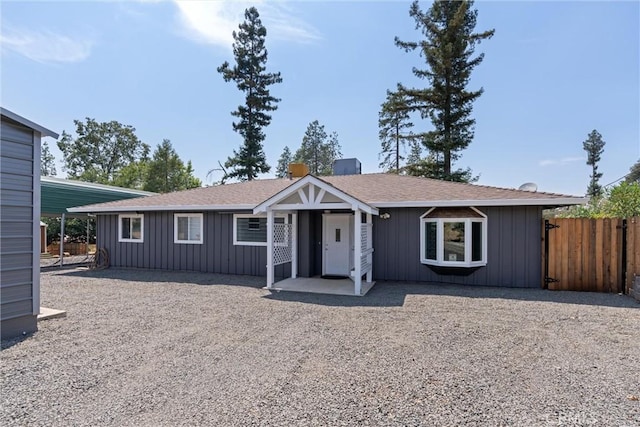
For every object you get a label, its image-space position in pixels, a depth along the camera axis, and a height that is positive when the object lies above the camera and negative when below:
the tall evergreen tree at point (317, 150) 34.66 +6.88
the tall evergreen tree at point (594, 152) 42.75 +8.37
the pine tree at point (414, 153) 21.63 +4.62
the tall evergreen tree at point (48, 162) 45.00 +7.17
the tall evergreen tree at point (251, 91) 23.59 +9.07
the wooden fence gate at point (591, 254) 7.39 -0.92
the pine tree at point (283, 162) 39.12 +6.30
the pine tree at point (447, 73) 17.28 +7.73
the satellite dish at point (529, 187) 9.86 +0.87
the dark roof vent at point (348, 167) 15.06 +2.20
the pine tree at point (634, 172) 27.06 +3.71
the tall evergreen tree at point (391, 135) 23.69 +6.20
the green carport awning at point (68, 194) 13.31 +0.84
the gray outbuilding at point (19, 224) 4.43 -0.16
